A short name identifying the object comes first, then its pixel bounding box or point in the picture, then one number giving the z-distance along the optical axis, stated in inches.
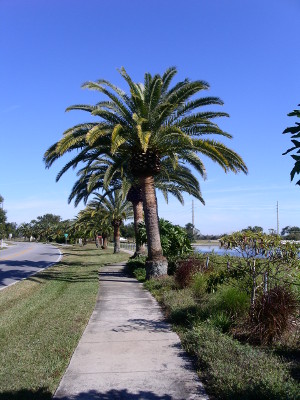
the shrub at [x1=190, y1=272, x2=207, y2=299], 410.9
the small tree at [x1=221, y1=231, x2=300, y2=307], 304.5
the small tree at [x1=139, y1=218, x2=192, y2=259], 773.3
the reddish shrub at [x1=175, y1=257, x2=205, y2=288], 476.7
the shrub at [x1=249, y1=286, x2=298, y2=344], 252.7
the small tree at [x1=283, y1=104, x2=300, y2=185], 121.4
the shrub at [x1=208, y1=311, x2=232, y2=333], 272.1
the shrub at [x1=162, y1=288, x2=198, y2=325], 323.9
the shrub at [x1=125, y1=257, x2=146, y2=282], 682.1
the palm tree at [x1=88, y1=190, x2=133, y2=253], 1510.6
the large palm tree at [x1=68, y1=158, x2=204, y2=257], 838.5
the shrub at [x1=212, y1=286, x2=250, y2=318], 296.0
